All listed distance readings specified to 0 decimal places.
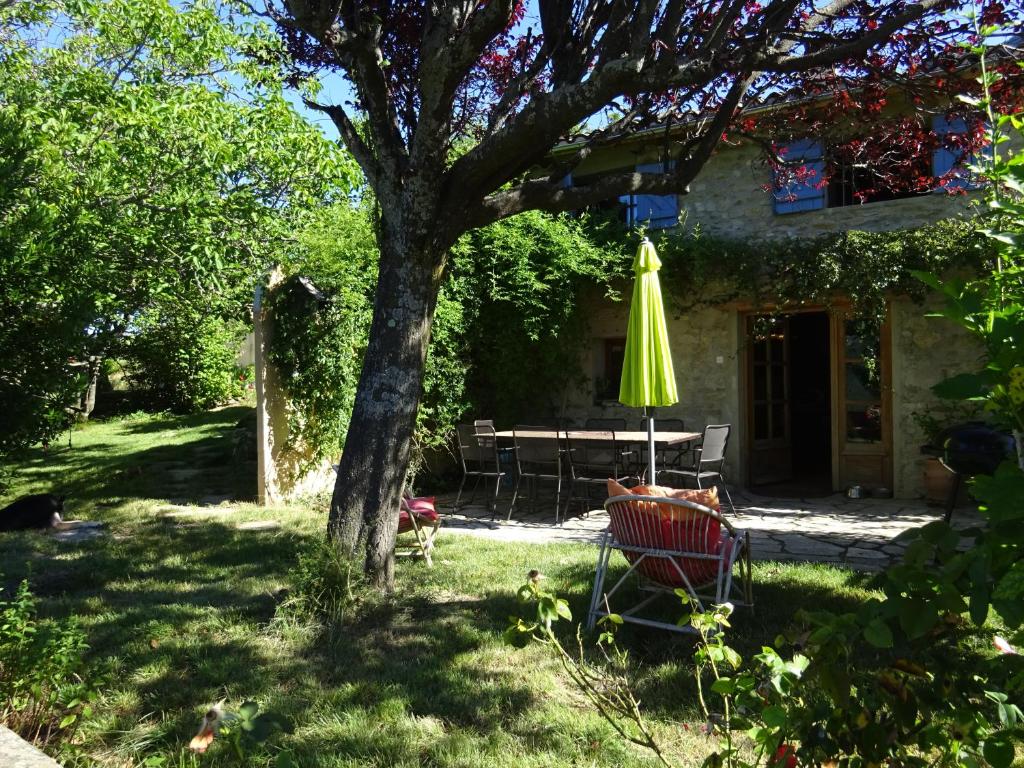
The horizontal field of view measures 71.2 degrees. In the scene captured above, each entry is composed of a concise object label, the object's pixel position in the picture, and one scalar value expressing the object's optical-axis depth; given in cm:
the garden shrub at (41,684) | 263
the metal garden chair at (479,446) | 785
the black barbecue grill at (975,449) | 445
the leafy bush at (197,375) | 1515
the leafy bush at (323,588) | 399
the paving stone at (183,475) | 923
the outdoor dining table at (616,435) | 717
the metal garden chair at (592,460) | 743
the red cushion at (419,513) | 533
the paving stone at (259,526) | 662
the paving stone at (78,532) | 622
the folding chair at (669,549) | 370
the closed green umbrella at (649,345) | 498
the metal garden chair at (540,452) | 736
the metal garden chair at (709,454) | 711
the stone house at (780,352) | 834
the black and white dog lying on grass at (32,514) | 658
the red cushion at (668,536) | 375
